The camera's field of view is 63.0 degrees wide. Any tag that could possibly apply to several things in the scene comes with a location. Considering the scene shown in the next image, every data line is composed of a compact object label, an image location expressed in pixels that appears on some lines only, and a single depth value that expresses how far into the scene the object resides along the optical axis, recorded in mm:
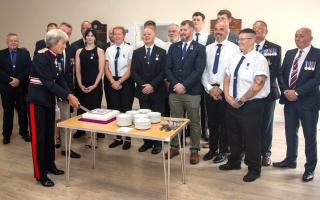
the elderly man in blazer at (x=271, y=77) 2846
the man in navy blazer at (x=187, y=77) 2942
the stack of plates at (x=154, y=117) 2401
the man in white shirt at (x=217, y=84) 2903
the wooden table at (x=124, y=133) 2106
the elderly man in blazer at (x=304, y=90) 2597
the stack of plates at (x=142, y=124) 2227
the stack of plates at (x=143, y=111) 2523
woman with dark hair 3355
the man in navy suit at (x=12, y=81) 3597
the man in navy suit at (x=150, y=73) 3198
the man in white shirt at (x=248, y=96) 2523
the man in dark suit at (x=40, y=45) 3543
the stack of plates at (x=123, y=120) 2290
